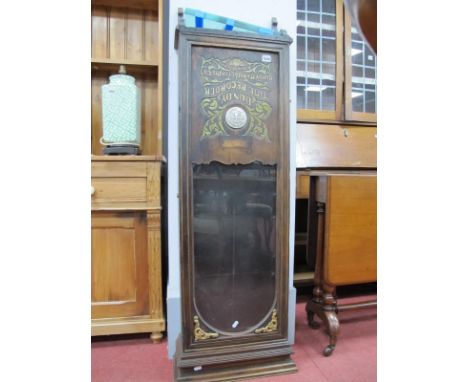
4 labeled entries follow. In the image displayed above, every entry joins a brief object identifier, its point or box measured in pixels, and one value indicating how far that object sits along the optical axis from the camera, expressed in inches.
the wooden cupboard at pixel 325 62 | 86.1
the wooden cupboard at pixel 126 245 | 59.6
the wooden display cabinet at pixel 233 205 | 48.9
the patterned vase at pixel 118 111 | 61.6
